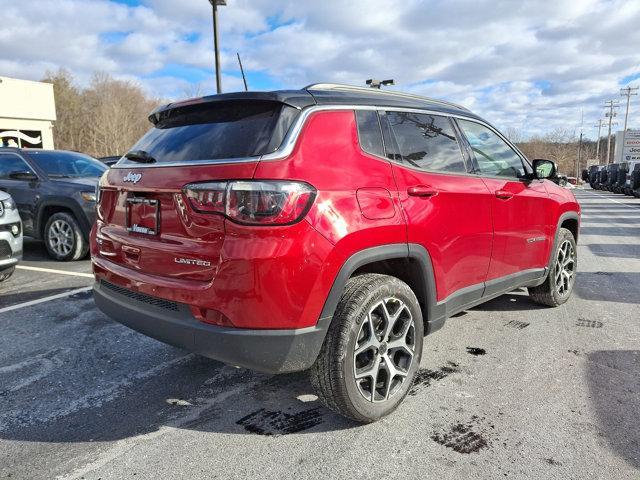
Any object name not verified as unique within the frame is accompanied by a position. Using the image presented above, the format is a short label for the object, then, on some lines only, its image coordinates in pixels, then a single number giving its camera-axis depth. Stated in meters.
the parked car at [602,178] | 36.31
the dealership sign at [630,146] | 48.16
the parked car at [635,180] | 24.47
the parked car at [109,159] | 13.40
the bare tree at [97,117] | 52.97
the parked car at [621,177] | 29.62
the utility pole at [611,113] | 82.74
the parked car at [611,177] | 32.03
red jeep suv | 2.28
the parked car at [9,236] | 5.27
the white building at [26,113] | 27.72
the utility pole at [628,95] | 74.69
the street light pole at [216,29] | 12.00
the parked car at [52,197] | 6.85
